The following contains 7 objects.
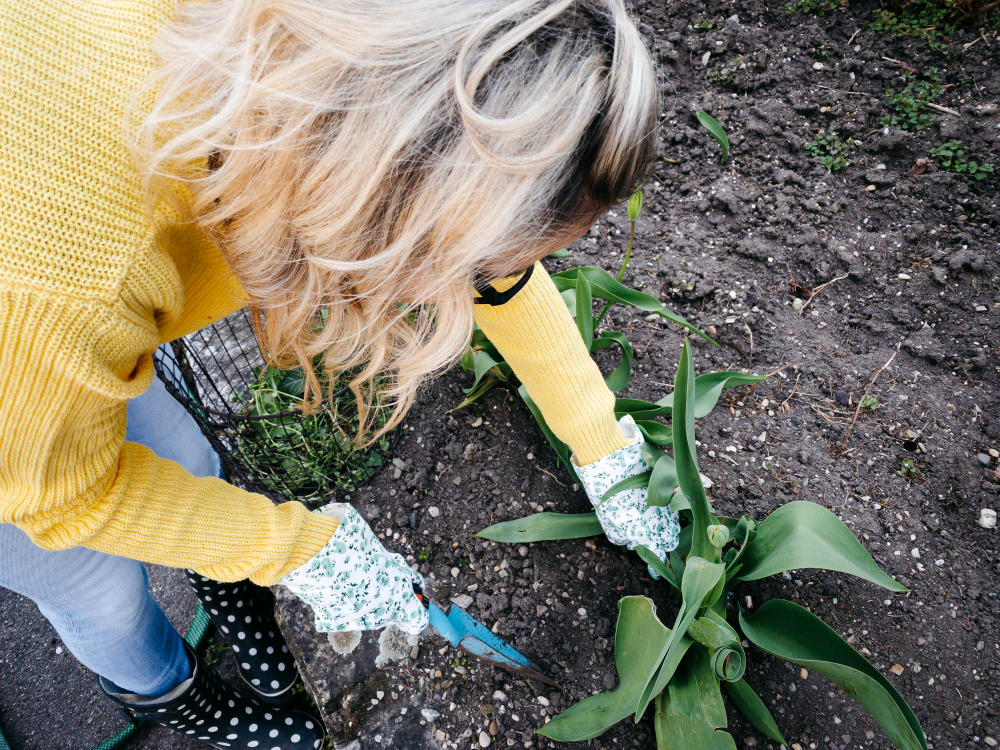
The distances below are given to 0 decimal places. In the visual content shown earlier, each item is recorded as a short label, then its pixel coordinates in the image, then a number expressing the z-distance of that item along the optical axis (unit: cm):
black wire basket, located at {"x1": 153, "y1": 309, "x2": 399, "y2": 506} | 142
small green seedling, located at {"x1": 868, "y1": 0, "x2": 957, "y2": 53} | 171
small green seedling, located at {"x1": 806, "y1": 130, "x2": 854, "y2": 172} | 169
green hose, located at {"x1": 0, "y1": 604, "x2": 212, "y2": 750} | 155
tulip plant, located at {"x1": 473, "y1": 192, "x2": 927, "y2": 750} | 86
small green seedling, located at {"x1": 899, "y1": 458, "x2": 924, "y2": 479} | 133
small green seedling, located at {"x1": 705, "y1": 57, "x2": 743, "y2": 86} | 186
